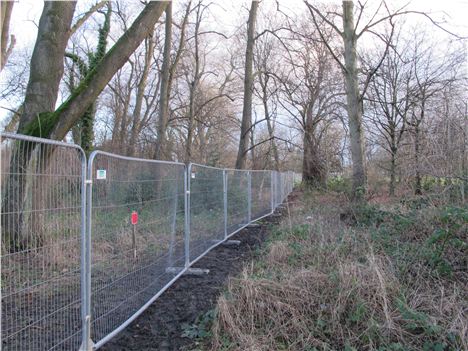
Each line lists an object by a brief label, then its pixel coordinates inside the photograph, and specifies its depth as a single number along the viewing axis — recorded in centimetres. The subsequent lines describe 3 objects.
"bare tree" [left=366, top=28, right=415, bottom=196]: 1870
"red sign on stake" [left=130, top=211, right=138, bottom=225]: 434
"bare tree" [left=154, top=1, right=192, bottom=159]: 1625
